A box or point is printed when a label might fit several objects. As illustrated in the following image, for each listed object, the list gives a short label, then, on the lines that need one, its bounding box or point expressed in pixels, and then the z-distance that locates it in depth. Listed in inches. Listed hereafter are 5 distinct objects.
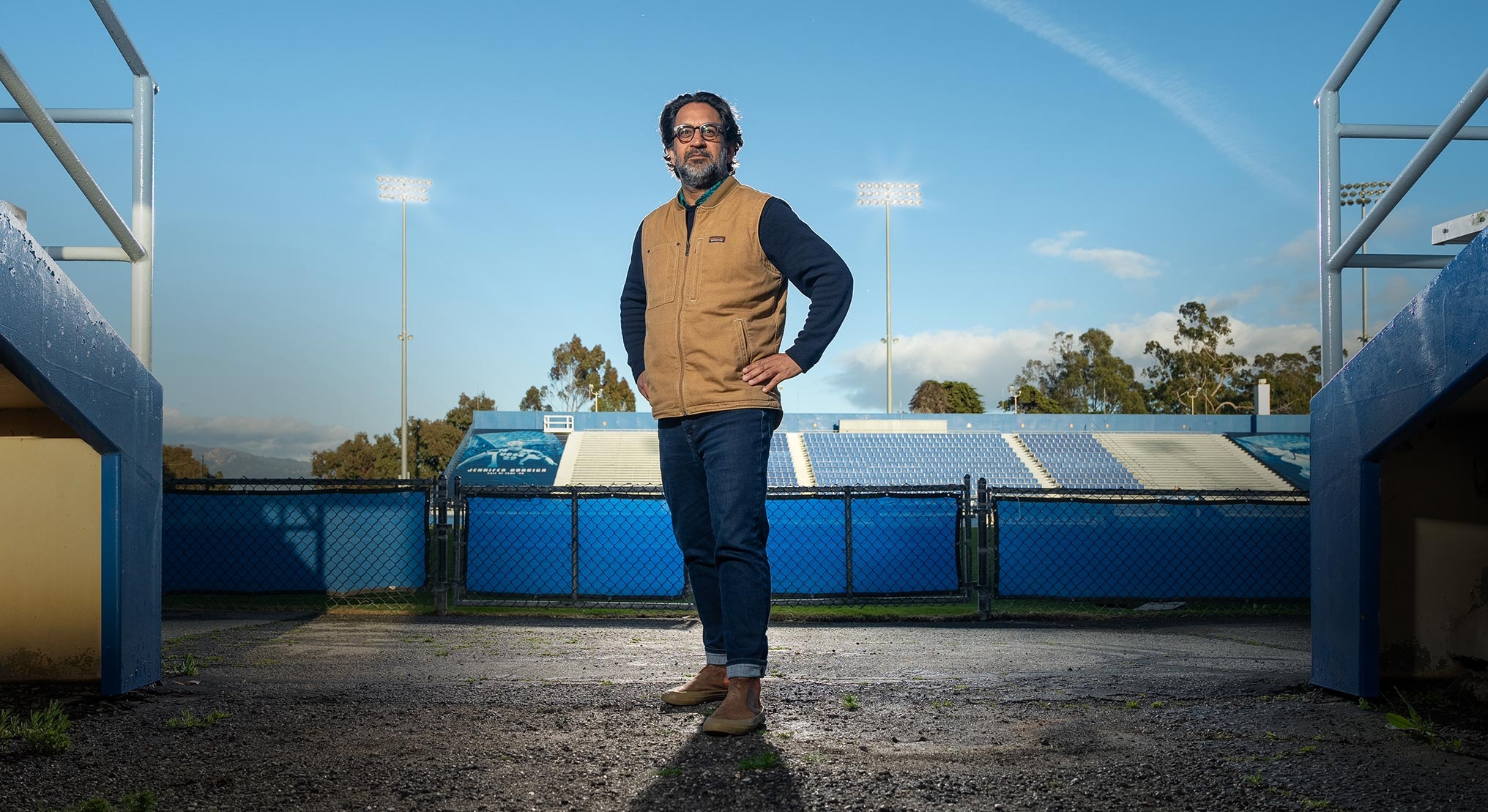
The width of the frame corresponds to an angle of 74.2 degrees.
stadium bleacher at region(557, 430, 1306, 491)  1182.3
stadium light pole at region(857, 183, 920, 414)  1626.5
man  109.7
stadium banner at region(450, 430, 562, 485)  1209.4
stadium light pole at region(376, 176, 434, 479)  1587.1
